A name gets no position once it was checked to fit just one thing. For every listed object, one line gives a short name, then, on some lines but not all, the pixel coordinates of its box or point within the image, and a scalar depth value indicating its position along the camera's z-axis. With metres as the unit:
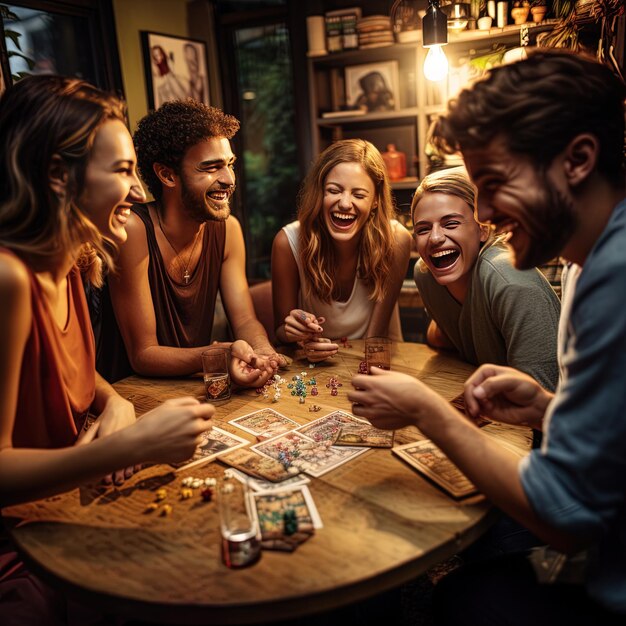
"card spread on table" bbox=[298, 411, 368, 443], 1.60
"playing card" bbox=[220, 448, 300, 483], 1.39
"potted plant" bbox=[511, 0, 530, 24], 3.88
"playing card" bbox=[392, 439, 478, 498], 1.29
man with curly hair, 2.31
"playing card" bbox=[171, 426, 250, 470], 1.49
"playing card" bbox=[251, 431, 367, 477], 1.43
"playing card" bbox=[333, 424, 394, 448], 1.53
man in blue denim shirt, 1.01
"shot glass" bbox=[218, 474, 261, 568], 1.08
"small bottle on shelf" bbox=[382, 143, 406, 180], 4.65
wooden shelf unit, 4.27
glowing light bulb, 3.02
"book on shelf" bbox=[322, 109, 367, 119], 4.62
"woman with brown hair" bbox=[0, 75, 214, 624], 1.27
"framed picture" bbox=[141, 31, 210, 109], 4.59
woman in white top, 2.67
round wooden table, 1.01
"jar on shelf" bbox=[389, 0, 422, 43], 4.24
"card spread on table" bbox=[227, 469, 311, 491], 1.35
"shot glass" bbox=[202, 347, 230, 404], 1.92
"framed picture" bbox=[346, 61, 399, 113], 4.62
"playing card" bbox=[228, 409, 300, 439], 1.64
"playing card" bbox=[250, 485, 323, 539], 1.18
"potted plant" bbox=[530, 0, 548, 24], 3.84
